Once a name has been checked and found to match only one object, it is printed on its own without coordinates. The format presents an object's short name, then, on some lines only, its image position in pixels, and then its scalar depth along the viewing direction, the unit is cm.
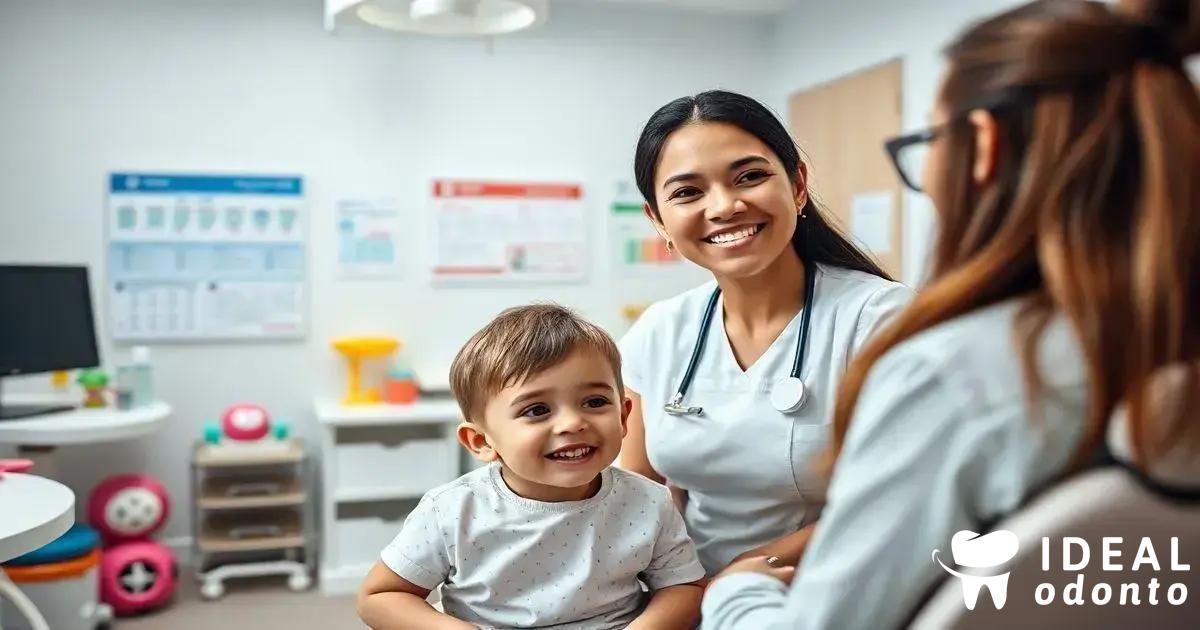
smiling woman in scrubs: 146
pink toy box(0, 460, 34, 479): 198
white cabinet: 368
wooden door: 363
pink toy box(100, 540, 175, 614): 337
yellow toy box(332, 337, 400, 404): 393
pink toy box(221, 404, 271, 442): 370
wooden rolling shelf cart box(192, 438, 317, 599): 362
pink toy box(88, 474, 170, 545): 348
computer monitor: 320
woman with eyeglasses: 69
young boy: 130
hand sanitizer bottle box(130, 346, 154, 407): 350
